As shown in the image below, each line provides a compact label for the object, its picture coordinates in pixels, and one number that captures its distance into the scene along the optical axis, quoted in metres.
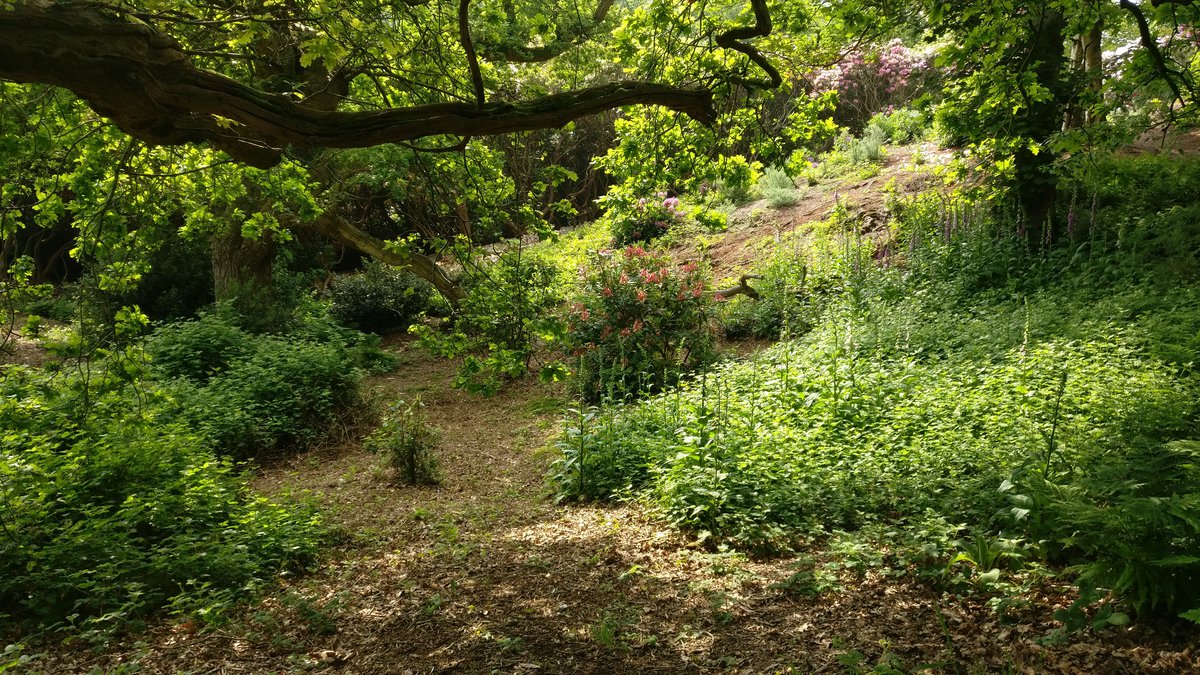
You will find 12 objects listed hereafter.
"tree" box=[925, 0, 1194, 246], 4.54
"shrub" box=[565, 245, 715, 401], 8.92
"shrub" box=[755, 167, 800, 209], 14.67
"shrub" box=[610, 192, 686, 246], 14.61
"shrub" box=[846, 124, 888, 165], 14.98
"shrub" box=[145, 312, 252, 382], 9.02
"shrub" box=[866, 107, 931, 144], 15.18
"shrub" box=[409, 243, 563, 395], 4.90
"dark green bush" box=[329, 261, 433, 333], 14.26
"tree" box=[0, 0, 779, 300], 3.07
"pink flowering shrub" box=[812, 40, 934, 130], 16.11
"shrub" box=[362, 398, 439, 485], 6.89
